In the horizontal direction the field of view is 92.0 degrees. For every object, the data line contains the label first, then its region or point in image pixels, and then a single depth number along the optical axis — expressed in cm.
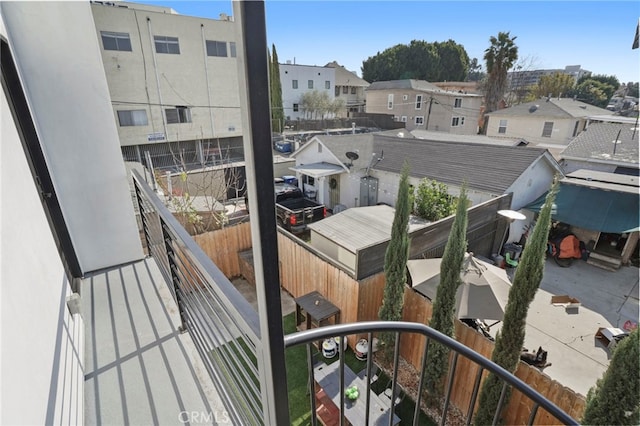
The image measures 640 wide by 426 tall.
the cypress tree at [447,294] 421
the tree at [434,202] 840
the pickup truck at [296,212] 977
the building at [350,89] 3362
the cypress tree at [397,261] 475
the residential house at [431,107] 2528
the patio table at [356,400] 404
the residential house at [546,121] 1745
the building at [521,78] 3060
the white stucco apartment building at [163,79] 1448
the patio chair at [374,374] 481
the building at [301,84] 2786
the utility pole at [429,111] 2527
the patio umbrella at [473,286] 479
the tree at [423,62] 4166
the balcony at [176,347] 117
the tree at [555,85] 3044
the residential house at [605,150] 1106
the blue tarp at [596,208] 835
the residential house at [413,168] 892
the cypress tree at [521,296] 376
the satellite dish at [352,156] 1154
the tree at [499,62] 2542
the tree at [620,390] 293
